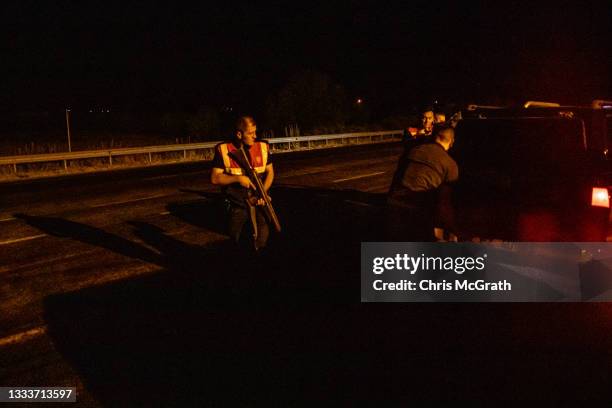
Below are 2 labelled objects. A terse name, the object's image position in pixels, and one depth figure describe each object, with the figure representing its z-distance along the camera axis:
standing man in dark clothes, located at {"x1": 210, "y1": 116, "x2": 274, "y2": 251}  5.75
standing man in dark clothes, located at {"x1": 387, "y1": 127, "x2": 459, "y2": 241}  5.71
